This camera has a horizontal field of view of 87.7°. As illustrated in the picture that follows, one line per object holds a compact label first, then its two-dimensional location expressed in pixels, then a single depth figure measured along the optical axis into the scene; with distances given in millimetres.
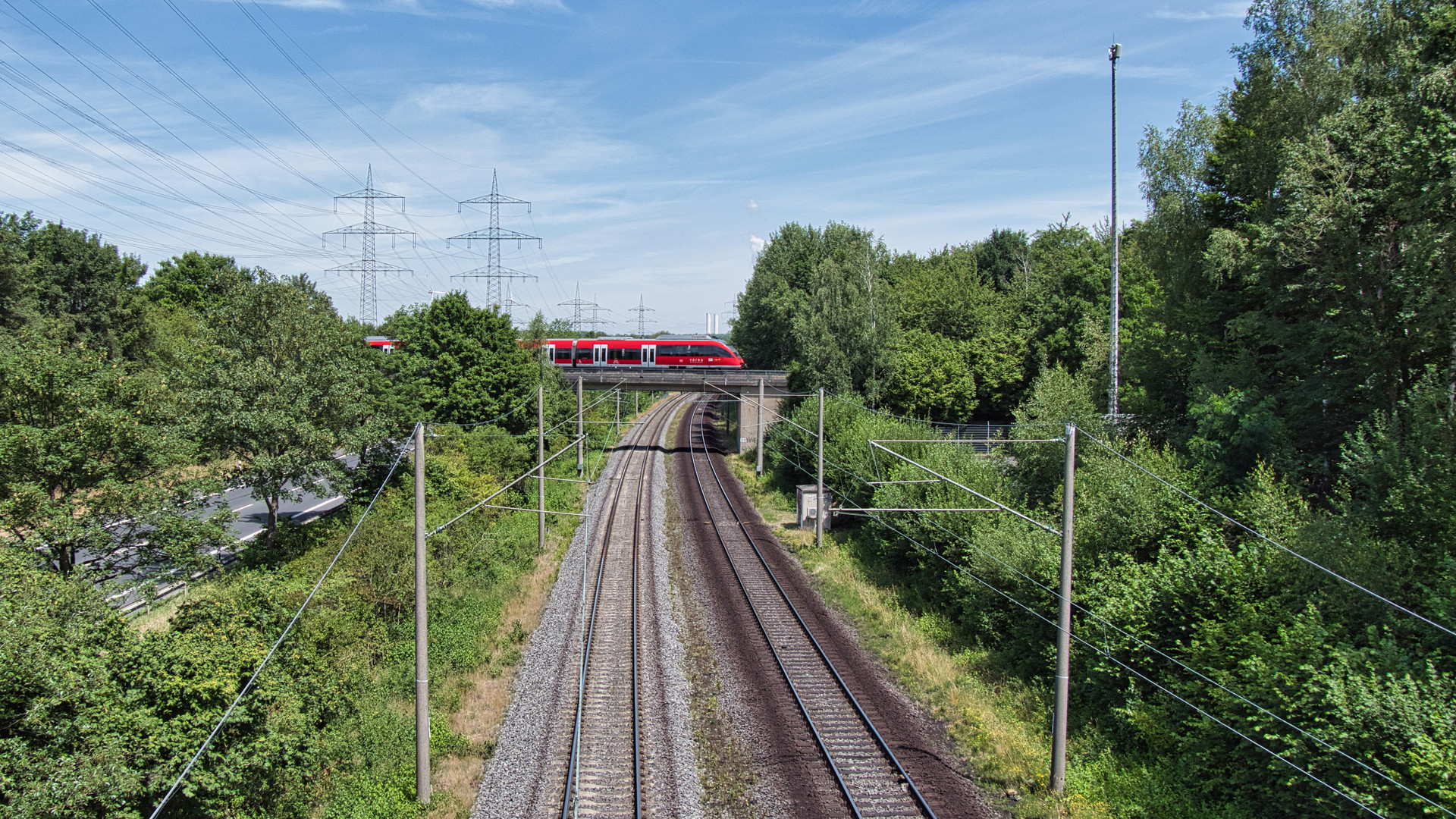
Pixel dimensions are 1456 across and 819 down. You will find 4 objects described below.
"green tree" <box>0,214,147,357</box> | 52812
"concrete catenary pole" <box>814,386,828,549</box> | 29130
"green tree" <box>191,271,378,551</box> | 24375
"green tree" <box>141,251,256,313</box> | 77188
